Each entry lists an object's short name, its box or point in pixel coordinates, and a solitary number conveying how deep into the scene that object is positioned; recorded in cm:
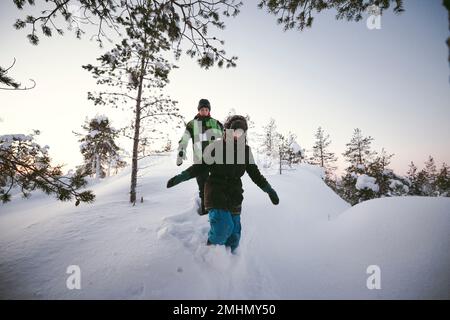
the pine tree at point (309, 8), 338
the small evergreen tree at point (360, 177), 1916
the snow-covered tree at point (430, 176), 4444
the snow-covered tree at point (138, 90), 723
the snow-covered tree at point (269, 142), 3241
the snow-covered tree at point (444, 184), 2753
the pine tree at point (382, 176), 2070
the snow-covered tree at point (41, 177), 267
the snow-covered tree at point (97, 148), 2052
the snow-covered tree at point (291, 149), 2402
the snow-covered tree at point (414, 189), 2233
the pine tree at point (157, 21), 326
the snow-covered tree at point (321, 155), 3928
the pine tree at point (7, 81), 254
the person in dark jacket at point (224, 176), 324
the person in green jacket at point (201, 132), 462
